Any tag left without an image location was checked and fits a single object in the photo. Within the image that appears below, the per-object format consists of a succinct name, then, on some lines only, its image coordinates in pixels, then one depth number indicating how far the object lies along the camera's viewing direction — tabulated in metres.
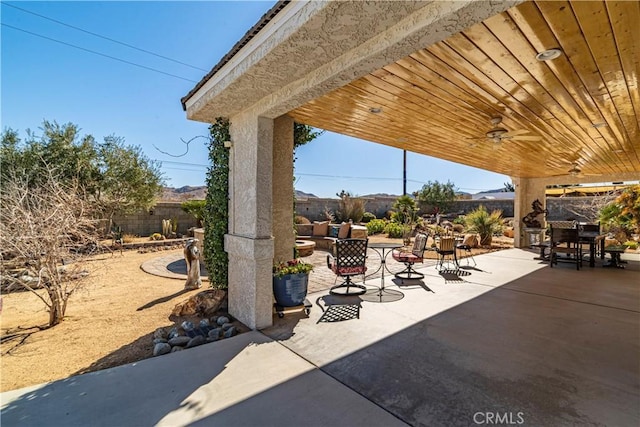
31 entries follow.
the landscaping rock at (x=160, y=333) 3.38
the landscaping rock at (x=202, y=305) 4.05
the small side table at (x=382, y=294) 4.67
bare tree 3.63
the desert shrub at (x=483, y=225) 11.26
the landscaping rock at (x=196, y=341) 3.17
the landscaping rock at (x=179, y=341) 3.19
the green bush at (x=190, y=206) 10.81
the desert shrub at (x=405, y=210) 15.25
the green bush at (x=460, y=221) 14.86
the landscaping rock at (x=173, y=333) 3.36
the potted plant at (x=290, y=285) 3.93
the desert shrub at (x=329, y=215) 15.58
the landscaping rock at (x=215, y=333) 3.36
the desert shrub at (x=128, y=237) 10.93
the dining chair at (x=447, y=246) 6.48
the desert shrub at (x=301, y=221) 12.70
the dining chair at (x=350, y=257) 4.64
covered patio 2.02
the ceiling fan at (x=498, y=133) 4.30
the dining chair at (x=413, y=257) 5.69
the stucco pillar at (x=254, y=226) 3.52
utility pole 21.43
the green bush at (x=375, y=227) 14.39
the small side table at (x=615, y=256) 7.19
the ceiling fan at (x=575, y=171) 8.23
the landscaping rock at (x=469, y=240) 7.96
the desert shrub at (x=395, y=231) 13.05
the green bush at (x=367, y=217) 16.73
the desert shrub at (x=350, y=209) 16.17
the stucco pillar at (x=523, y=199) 11.05
